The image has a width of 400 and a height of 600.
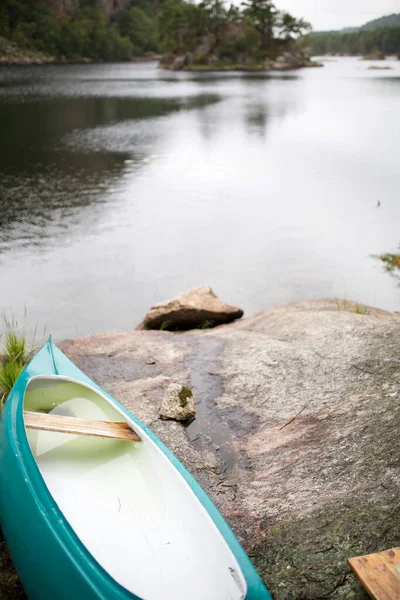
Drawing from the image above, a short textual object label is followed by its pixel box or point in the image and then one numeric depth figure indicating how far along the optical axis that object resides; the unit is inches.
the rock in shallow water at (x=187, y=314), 319.9
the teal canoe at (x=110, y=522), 114.2
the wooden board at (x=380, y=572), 104.6
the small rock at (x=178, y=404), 196.9
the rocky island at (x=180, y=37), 3693.4
